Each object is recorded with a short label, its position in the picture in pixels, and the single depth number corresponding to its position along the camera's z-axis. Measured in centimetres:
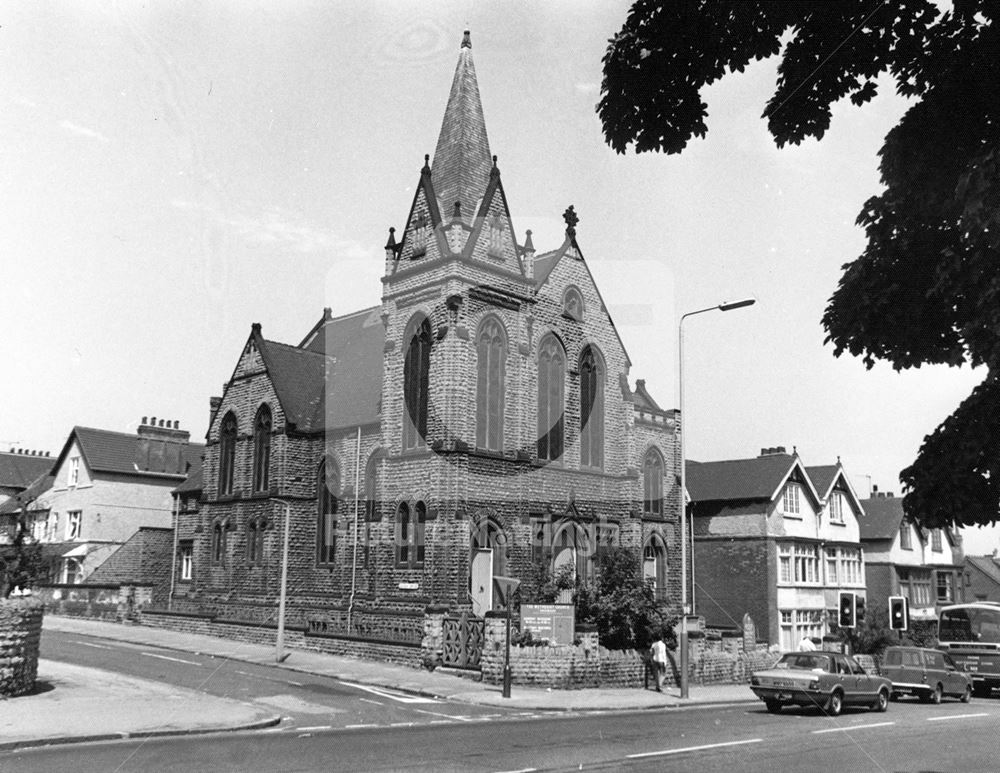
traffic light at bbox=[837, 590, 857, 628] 2833
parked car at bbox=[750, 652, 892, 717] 2180
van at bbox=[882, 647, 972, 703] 2814
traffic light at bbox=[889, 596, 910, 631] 3114
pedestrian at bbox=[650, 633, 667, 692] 2717
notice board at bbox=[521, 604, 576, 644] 2573
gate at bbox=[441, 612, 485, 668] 2739
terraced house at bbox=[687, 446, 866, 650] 4678
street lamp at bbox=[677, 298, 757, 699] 2553
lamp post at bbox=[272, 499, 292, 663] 2911
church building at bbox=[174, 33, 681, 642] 3409
